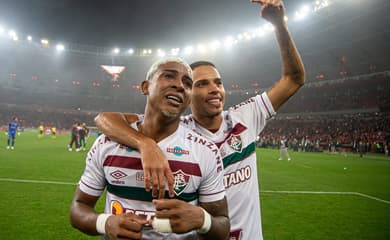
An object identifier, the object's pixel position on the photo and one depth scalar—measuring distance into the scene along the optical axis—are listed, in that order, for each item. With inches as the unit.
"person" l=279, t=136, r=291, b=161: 809.5
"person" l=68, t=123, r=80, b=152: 772.2
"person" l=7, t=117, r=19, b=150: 730.8
